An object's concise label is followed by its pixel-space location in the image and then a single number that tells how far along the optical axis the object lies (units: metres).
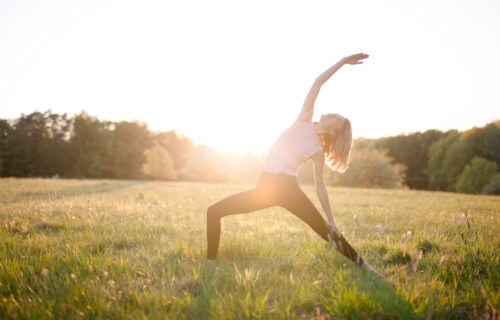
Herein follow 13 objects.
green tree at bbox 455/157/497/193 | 39.38
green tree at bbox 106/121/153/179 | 58.53
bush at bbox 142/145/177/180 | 52.53
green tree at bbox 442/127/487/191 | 46.22
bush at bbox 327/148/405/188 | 35.50
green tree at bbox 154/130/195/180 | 69.31
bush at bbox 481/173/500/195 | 36.47
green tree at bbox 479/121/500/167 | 43.12
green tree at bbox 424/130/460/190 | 48.84
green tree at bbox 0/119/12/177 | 43.94
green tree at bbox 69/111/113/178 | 51.47
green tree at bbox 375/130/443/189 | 56.56
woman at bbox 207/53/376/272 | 3.28
